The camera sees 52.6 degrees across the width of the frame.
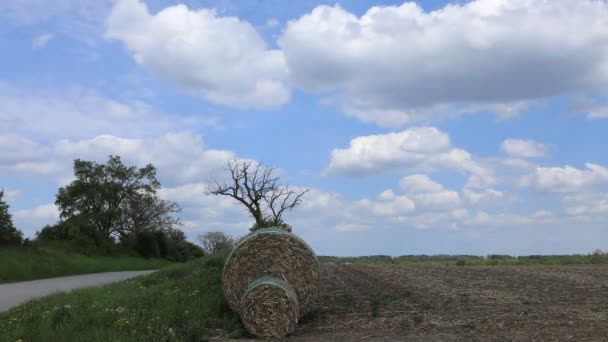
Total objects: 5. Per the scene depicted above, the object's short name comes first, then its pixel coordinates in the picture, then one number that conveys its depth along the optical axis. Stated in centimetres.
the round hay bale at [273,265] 1115
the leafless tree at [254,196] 3469
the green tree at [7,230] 3266
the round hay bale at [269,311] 962
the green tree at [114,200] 6769
